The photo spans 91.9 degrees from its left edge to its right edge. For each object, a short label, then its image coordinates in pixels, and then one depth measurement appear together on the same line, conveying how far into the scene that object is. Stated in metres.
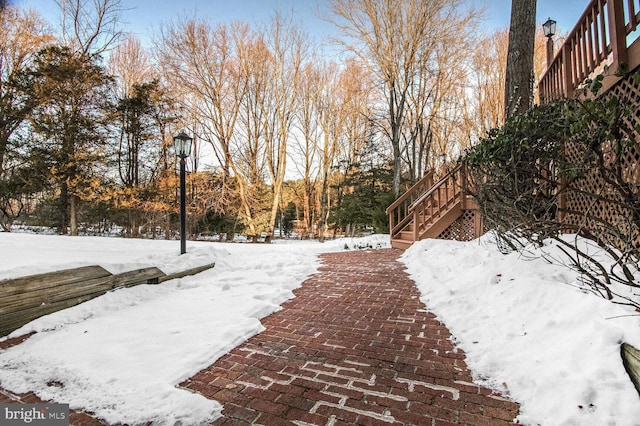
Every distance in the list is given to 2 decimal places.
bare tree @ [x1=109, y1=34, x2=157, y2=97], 14.47
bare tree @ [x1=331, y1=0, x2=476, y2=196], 10.72
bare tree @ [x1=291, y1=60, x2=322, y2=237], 14.96
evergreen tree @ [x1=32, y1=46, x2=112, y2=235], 11.77
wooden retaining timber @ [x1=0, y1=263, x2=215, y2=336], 2.42
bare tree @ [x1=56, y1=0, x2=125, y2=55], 13.09
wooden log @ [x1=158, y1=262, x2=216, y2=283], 4.00
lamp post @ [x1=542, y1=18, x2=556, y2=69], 7.51
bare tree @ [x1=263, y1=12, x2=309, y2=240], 13.01
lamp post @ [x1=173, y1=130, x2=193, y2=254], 5.28
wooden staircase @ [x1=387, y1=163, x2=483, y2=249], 6.72
